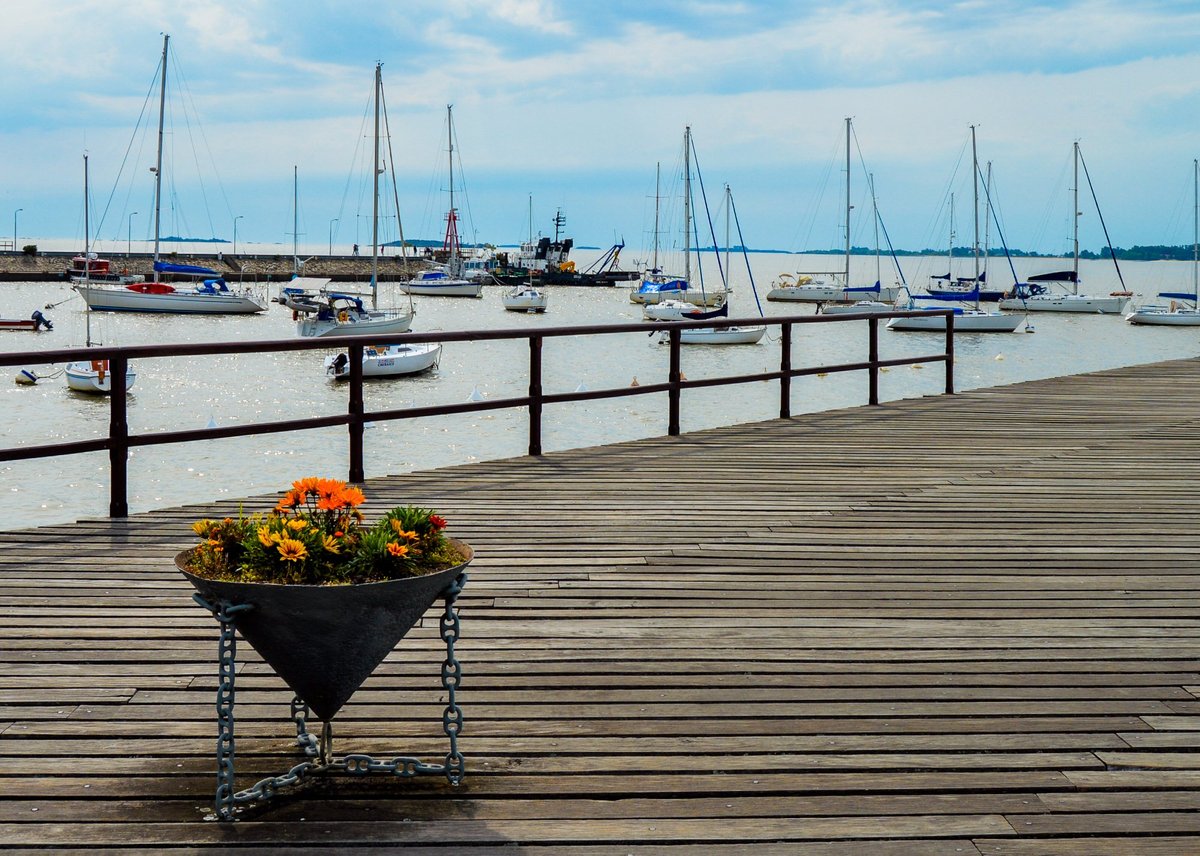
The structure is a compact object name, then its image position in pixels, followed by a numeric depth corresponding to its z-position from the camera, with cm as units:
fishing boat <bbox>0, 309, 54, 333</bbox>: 6212
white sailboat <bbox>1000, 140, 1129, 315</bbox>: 9512
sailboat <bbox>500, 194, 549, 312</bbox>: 9550
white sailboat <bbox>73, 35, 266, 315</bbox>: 7425
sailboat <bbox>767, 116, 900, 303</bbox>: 9394
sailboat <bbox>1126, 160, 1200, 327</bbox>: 7925
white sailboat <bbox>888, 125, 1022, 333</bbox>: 6912
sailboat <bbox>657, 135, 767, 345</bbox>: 5500
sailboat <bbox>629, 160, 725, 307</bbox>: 7870
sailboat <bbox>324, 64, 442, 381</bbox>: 4178
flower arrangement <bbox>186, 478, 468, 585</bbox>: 308
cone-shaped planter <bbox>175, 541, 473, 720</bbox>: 305
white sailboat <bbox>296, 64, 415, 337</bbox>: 5097
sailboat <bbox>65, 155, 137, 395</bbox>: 3894
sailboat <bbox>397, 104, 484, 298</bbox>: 11094
